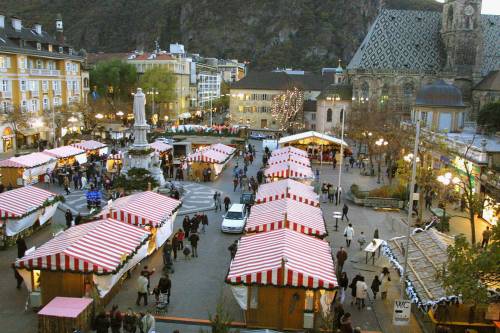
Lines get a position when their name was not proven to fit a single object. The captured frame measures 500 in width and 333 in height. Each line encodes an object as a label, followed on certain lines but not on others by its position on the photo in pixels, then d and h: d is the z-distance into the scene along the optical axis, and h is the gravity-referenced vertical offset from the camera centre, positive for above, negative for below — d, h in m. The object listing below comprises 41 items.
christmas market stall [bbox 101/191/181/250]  20.75 -5.41
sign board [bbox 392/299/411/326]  13.99 -6.12
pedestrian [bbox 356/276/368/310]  17.03 -6.84
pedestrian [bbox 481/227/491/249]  22.95 -6.50
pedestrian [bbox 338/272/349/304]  17.30 -6.82
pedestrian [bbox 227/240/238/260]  20.66 -6.58
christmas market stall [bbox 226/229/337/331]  14.92 -5.98
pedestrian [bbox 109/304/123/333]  14.26 -6.63
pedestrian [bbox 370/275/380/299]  17.67 -6.84
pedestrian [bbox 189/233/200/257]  21.70 -6.67
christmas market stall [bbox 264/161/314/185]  33.22 -5.51
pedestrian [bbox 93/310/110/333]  13.93 -6.57
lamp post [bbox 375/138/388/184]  41.59 -4.32
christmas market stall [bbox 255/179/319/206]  25.51 -5.36
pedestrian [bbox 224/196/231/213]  30.06 -6.82
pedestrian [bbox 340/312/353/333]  13.77 -6.44
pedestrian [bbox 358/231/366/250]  23.01 -6.89
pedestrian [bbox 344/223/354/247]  23.80 -6.79
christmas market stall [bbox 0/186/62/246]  22.30 -5.81
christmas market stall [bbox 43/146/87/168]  40.39 -5.64
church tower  78.94 +9.28
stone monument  33.00 -3.97
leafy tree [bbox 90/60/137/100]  84.96 +1.58
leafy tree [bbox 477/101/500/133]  49.25 -2.34
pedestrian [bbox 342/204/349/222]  28.68 -6.81
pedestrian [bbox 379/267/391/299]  18.03 -7.02
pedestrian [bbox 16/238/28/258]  19.66 -6.34
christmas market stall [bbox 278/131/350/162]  52.59 -5.63
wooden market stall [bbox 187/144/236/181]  40.62 -6.01
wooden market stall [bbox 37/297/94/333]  13.93 -6.46
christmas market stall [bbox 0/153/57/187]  35.12 -5.98
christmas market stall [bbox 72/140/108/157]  45.41 -5.54
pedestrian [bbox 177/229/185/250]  22.46 -6.69
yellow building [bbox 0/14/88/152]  52.97 +0.92
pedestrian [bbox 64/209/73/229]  24.72 -6.53
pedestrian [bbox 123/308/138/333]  14.27 -6.69
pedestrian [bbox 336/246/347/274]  19.48 -6.49
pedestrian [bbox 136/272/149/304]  16.66 -6.73
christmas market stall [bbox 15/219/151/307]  15.58 -5.68
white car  25.73 -6.84
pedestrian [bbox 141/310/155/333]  13.99 -6.57
